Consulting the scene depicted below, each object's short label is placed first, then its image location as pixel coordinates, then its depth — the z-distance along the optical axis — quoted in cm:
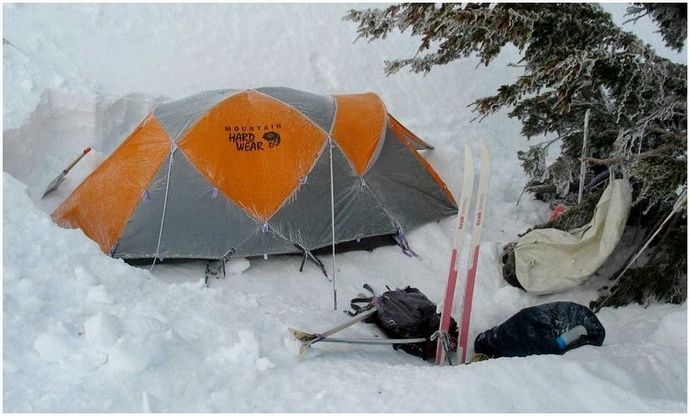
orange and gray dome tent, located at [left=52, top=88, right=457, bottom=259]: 574
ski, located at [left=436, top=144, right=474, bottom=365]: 455
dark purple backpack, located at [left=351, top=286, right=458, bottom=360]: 487
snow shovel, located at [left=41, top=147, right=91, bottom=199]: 643
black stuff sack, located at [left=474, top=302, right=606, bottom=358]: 433
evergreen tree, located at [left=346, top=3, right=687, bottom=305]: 466
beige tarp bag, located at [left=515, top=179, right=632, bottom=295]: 514
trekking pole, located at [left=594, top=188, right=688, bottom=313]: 442
